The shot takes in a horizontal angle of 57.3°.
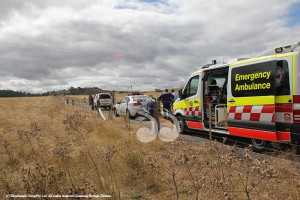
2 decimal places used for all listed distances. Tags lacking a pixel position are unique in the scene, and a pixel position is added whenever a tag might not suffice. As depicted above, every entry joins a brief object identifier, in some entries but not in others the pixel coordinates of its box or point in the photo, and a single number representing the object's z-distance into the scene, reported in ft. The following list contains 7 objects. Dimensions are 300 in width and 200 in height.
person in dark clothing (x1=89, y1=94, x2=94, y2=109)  94.09
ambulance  19.66
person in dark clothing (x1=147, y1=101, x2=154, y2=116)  46.22
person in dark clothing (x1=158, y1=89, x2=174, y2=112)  48.32
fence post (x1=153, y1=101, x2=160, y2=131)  28.55
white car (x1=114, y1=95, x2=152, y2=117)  54.60
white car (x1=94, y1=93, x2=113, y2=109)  90.63
